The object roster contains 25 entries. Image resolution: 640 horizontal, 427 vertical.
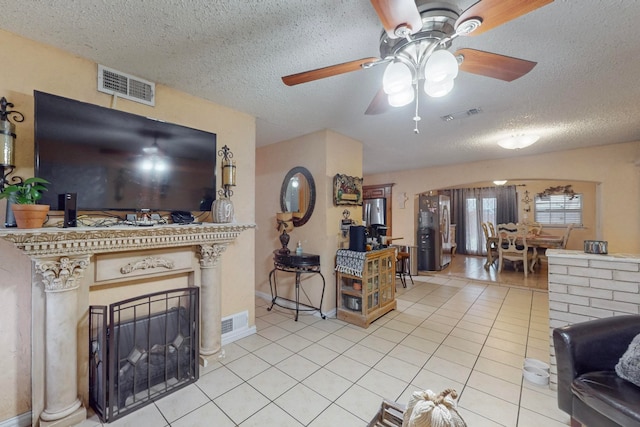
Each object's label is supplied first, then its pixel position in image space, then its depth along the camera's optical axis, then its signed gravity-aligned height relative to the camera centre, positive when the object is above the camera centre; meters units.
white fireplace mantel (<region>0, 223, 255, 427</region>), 1.50 -0.58
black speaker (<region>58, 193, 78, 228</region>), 1.55 +0.05
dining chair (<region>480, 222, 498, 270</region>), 6.13 -0.89
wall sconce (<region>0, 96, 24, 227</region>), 1.47 +0.38
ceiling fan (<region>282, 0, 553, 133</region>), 1.00 +0.80
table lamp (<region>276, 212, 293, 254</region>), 3.36 -0.15
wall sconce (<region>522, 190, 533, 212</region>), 7.37 +0.37
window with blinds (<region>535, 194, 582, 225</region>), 6.68 +0.13
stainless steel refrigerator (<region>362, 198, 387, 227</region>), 6.14 +0.08
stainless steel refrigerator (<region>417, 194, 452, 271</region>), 5.85 -0.44
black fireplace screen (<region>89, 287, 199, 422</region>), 1.66 -0.99
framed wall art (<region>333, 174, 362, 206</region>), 3.36 +0.33
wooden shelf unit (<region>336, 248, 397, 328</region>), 3.06 -0.98
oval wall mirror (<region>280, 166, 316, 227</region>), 3.46 +0.28
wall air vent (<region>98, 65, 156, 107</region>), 1.87 +0.99
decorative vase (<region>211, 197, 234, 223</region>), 2.30 +0.03
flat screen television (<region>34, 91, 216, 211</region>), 1.57 +0.41
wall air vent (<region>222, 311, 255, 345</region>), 2.61 -1.19
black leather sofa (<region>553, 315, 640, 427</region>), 1.28 -0.86
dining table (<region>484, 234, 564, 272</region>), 5.39 -0.62
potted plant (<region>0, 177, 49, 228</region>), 1.38 +0.06
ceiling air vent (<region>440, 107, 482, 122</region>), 2.63 +1.07
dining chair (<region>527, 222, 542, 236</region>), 6.49 -0.36
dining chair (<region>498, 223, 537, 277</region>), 5.44 -0.70
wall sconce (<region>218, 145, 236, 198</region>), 2.51 +0.42
